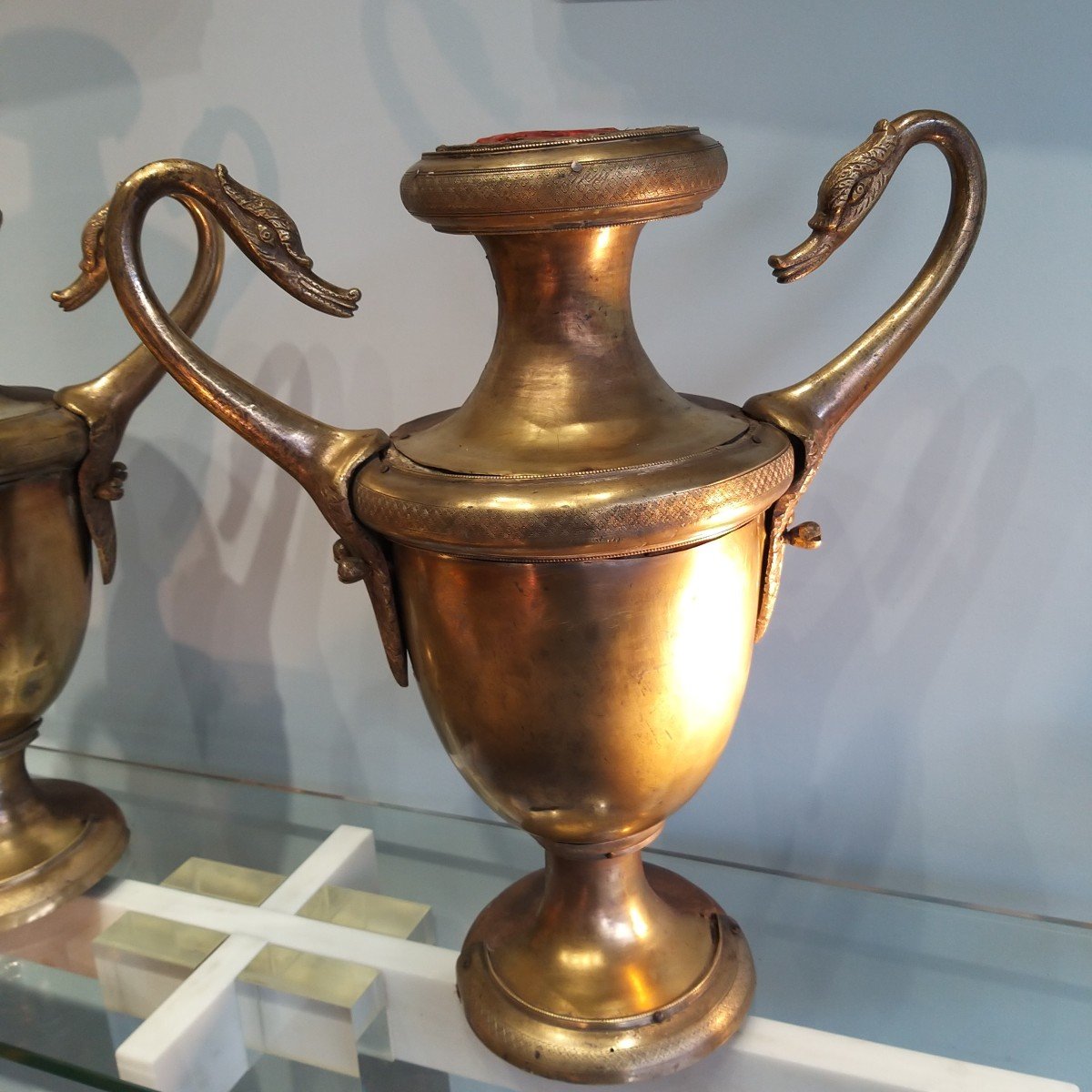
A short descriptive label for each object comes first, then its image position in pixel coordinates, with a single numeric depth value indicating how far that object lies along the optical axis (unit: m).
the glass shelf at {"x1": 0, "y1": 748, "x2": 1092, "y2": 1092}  0.74
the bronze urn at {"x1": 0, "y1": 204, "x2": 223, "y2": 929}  0.79
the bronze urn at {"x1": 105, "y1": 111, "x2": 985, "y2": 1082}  0.56
